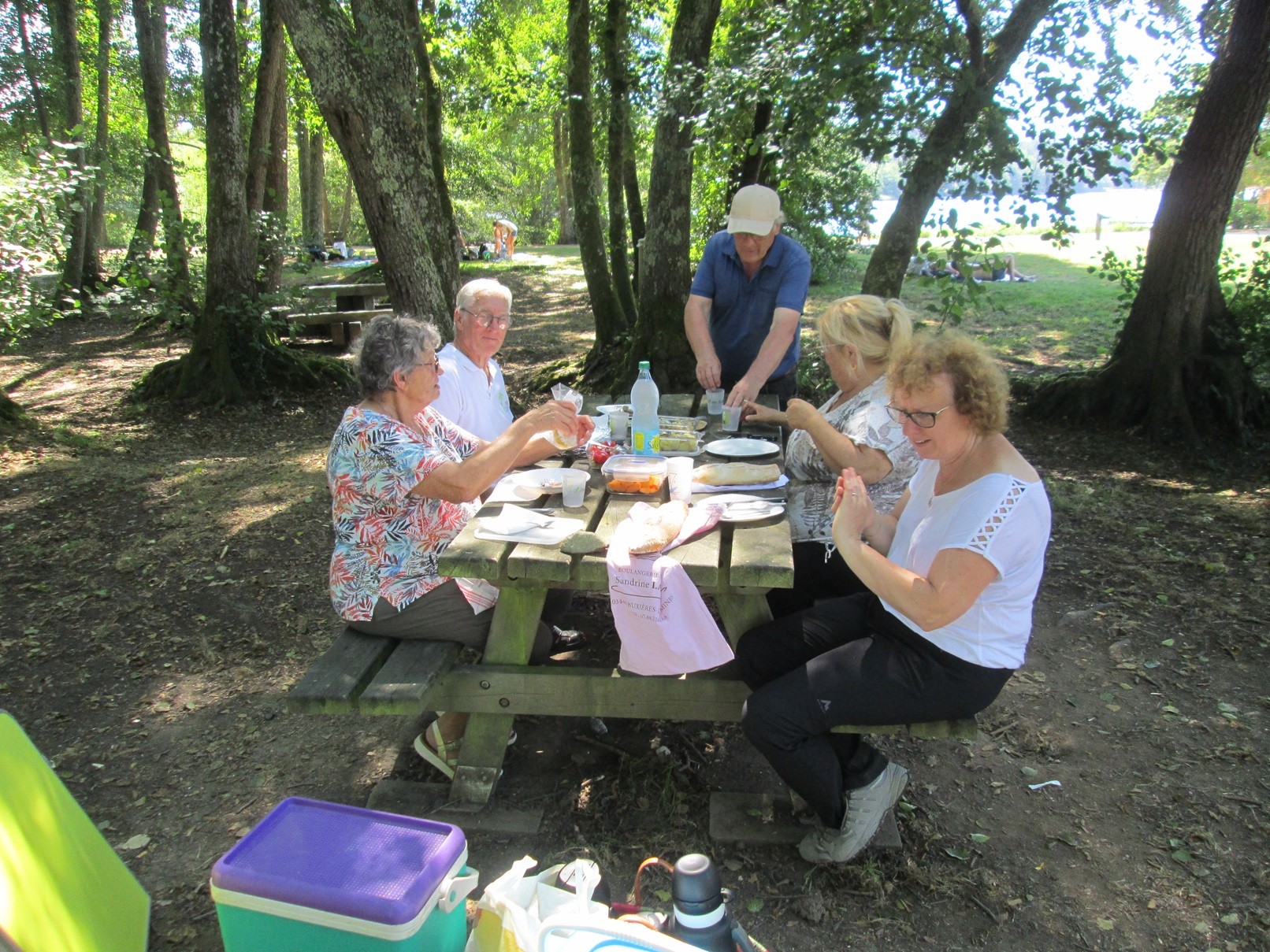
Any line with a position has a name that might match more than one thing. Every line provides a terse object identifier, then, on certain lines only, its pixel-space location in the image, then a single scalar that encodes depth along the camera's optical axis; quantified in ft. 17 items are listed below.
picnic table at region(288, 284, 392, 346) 33.04
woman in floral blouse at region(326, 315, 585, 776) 8.54
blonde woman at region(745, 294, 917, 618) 9.36
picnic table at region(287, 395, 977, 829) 7.89
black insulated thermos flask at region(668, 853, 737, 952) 5.77
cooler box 5.85
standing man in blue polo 13.25
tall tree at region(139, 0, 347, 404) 24.57
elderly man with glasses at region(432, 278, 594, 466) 11.86
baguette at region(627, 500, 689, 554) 7.84
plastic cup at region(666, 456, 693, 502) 9.37
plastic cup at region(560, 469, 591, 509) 9.04
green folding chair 5.59
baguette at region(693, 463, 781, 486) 9.61
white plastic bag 5.67
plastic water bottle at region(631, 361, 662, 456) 10.65
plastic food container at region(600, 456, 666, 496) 9.64
